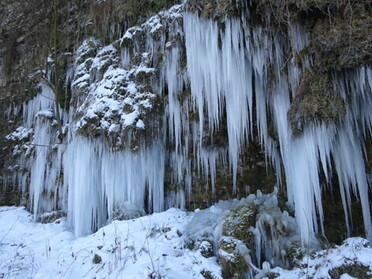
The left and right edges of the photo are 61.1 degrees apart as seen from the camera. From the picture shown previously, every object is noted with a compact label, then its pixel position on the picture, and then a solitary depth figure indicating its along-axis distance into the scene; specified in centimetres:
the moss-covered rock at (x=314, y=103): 420
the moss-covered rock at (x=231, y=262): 402
